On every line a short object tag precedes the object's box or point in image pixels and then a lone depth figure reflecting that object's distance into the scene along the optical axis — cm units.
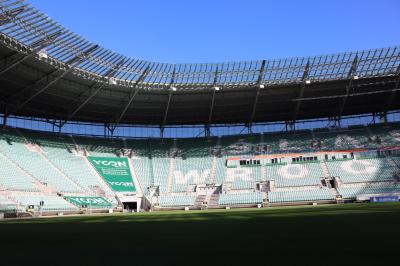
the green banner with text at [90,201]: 4100
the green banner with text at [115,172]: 4816
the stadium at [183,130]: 3825
